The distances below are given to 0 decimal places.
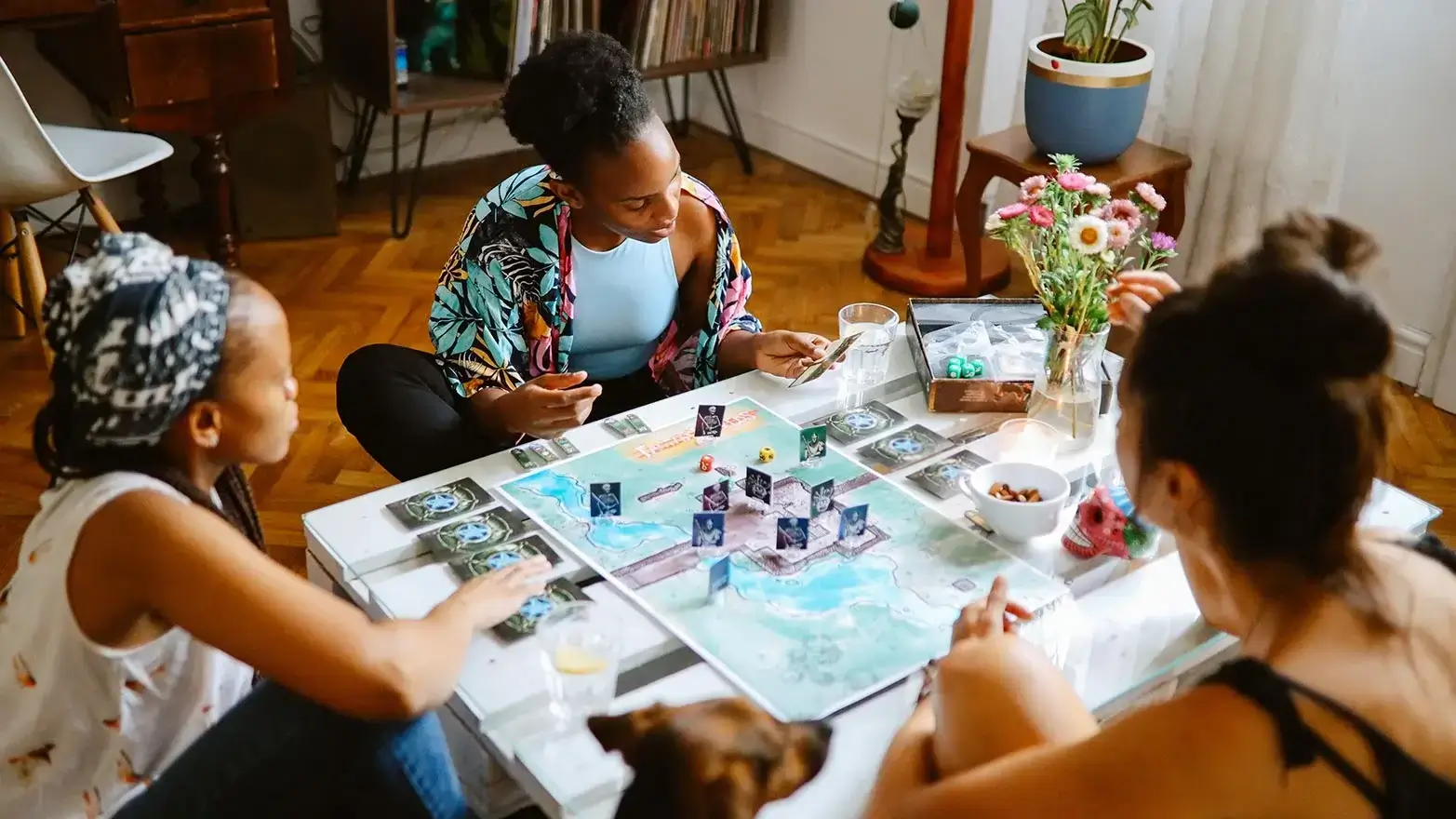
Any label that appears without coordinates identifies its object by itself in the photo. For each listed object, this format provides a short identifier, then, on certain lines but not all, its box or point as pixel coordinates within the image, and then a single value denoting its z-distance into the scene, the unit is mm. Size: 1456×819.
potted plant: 2760
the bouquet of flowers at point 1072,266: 1623
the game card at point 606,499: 1480
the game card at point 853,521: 1448
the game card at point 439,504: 1475
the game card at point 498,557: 1390
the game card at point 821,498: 1493
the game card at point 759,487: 1510
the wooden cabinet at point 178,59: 2822
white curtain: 2703
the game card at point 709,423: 1657
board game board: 1271
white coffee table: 1146
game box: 1754
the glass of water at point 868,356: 1816
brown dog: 1107
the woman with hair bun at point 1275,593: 876
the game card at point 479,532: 1428
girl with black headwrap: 1076
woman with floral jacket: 1758
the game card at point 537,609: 1291
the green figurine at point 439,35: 3527
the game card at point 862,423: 1689
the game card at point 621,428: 1675
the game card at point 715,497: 1498
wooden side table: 2832
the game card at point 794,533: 1429
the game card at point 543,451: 1616
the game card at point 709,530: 1423
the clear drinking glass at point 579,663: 1208
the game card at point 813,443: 1608
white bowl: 1453
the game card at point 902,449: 1633
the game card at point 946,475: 1574
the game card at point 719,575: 1346
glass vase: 1670
